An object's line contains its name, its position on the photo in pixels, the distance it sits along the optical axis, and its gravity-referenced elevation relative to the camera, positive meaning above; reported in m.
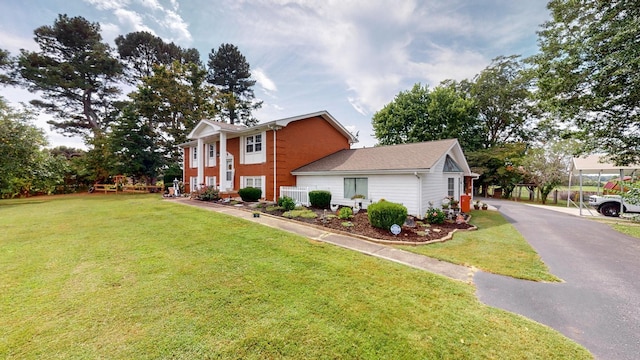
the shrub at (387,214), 8.02 -1.21
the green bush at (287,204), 11.38 -1.16
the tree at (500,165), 24.36 +1.86
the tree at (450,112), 26.64 +8.26
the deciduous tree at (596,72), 9.41 +4.97
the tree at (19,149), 15.23 +2.36
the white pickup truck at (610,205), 12.77 -1.46
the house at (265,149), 14.46 +2.42
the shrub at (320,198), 12.46 -0.92
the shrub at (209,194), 15.40 -0.83
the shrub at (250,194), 14.26 -0.77
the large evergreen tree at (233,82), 32.62 +15.15
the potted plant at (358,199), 11.91 -0.94
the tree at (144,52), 29.50 +18.02
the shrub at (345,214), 9.72 -1.41
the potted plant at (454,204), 11.91 -1.22
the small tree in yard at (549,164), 20.61 +1.54
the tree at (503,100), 28.80 +10.67
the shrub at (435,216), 9.96 -1.56
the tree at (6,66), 23.37 +12.50
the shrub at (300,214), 10.14 -1.50
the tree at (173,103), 25.72 +9.56
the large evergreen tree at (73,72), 24.89 +12.87
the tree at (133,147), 22.83 +3.70
